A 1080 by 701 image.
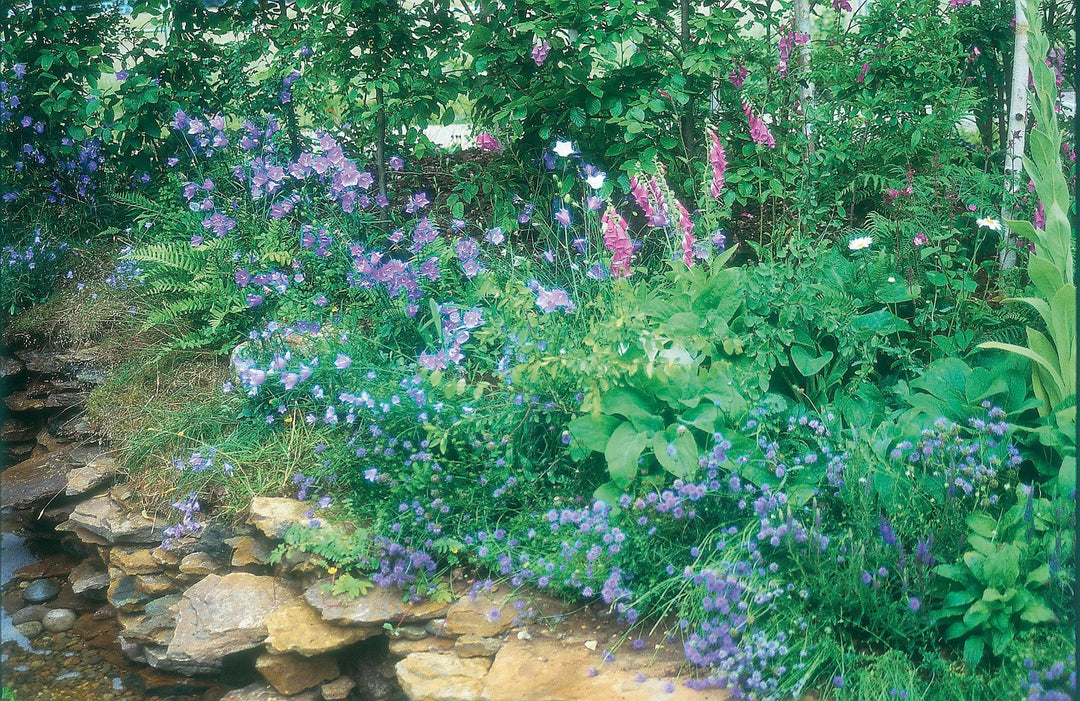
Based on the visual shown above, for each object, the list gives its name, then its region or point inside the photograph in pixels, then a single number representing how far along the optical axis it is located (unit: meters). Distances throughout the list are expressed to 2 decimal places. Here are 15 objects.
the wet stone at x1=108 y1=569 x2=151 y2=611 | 3.94
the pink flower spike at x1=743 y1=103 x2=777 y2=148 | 4.21
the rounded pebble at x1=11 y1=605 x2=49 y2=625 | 3.95
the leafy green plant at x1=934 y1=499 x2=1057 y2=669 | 2.45
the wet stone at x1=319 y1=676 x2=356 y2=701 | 3.30
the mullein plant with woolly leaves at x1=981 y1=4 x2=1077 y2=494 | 2.90
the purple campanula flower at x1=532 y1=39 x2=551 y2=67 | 4.51
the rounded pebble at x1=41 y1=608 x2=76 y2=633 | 3.93
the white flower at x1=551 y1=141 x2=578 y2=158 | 3.99
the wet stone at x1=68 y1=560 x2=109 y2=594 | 4.12
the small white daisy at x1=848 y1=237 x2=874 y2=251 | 3.44
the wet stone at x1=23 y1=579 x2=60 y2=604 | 4.12
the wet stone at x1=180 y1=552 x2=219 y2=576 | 3.81
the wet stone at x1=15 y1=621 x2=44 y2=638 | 3.86
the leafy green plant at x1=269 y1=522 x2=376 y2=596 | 3.22
